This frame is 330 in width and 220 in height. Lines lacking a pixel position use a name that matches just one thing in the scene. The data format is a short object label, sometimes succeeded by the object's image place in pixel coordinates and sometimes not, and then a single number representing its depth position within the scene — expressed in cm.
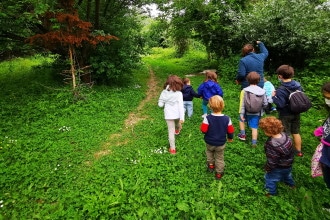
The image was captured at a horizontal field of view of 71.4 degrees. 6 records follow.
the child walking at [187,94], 677
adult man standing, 593
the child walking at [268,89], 607
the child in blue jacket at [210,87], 632
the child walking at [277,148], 384
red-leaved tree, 797
